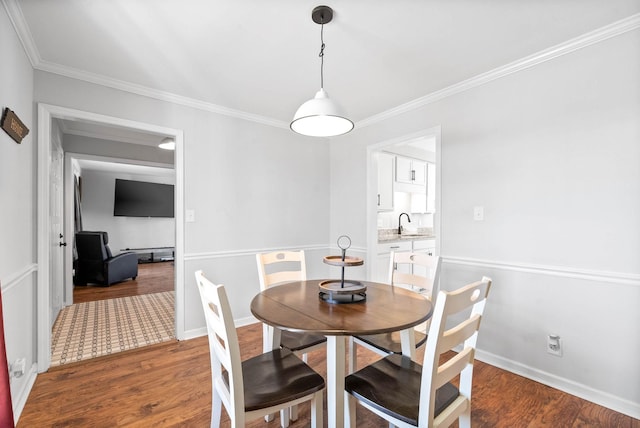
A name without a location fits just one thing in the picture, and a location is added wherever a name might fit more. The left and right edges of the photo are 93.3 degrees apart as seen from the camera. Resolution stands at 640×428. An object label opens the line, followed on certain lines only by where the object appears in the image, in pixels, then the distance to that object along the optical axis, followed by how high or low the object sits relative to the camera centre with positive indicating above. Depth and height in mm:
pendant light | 1622 +556
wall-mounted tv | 7305 +302
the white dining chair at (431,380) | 1036 -756
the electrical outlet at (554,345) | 2062 -929
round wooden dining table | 1243 -481
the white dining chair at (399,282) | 1711 -538
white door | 3275 -224
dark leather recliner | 4996 -850
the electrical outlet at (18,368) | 1722 -913
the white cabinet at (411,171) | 4480 +619
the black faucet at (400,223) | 4891 -210
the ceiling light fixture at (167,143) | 3748 +846
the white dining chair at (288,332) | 1717 -717
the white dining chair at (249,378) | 1155 -761
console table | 7691 -1125
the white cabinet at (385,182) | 4168 +408
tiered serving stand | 1585 -427
